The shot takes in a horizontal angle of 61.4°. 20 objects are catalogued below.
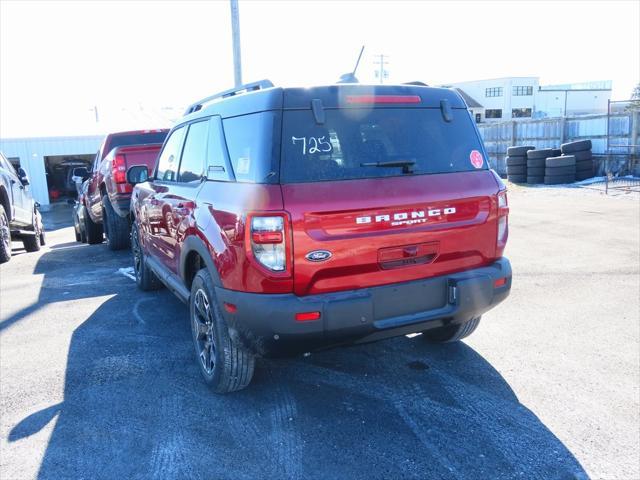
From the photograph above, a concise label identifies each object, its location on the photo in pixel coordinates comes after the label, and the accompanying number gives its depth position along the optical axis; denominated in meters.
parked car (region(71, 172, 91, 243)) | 10.49
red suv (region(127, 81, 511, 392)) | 3.02
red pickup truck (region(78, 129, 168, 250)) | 8.39
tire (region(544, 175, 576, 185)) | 18.44
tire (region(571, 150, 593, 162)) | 18.69
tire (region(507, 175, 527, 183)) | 20.38
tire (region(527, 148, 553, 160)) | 19.20
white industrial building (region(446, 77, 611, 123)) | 58.69
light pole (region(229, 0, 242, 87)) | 12.41
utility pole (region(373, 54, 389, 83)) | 48.58
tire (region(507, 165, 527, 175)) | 20.25
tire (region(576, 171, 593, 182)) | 18.80
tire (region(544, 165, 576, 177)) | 18.31
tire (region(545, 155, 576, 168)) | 18.22
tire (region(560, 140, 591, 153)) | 18.67
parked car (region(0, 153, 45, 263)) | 9.52
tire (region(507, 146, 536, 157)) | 20.22
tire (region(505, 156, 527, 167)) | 20.22
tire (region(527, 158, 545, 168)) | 19.17
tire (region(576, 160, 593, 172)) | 18.73
